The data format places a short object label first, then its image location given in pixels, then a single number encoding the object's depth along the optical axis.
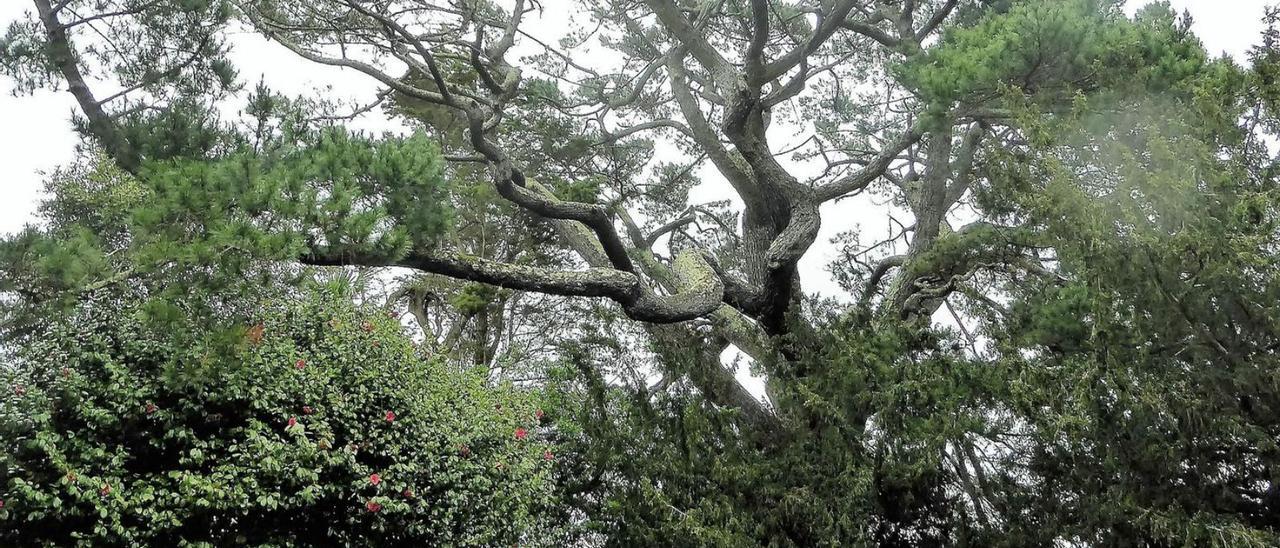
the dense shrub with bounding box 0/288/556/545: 3.93
